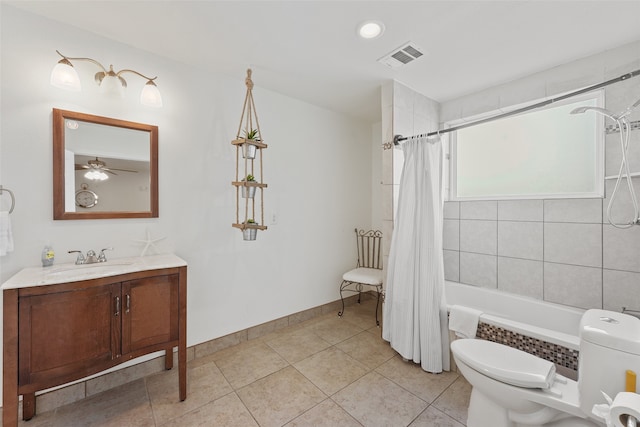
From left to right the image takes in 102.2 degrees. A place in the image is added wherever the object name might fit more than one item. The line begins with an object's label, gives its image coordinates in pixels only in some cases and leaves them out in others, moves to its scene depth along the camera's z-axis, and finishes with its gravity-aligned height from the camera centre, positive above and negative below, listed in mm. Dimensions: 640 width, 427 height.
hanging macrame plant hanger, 2113 +421
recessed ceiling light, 1669 +1229
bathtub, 1568 -786
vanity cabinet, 1234 -634
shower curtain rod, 1325 +694
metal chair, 3209 -564
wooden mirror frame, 1630 +324
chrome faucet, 1689 -302
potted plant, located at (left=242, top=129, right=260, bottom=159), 2096 +529
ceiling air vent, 1918 +1235
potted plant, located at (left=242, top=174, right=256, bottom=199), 2117 +191
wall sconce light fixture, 1562 +879
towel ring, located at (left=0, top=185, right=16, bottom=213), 1517 +73
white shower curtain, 2008 -416
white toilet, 1009 -784
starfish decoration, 1933 -233
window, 2070 +539
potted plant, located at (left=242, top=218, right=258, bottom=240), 2135 -158
